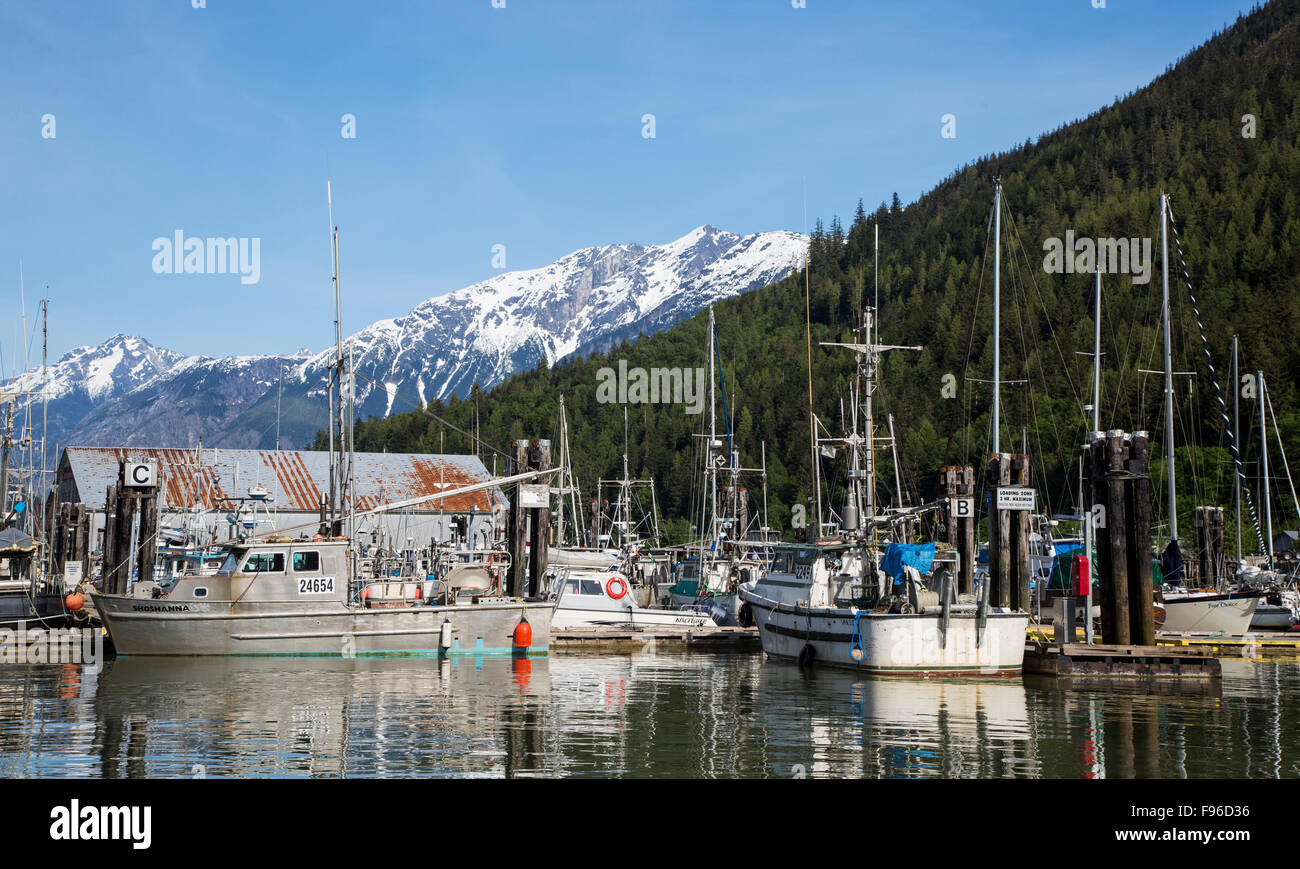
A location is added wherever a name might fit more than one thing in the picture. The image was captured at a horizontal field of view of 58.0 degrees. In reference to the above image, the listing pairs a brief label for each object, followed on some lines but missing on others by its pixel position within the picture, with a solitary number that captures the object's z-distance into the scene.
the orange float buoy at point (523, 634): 32.22
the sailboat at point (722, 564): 48.91
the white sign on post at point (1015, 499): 28.92
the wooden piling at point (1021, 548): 34.00
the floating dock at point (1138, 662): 26.17
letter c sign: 33.53
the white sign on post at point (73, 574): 41.54
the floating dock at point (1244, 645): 35.69
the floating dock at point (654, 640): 37.28
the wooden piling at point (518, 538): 35.12
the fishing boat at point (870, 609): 27.42
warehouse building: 77.50
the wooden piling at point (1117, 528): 26.44
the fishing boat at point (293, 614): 30.34
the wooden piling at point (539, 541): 35.31
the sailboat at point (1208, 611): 38.53
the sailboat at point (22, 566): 37.94
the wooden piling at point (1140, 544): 26.42
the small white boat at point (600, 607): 40.50
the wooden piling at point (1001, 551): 33.41
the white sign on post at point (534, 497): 34.19
